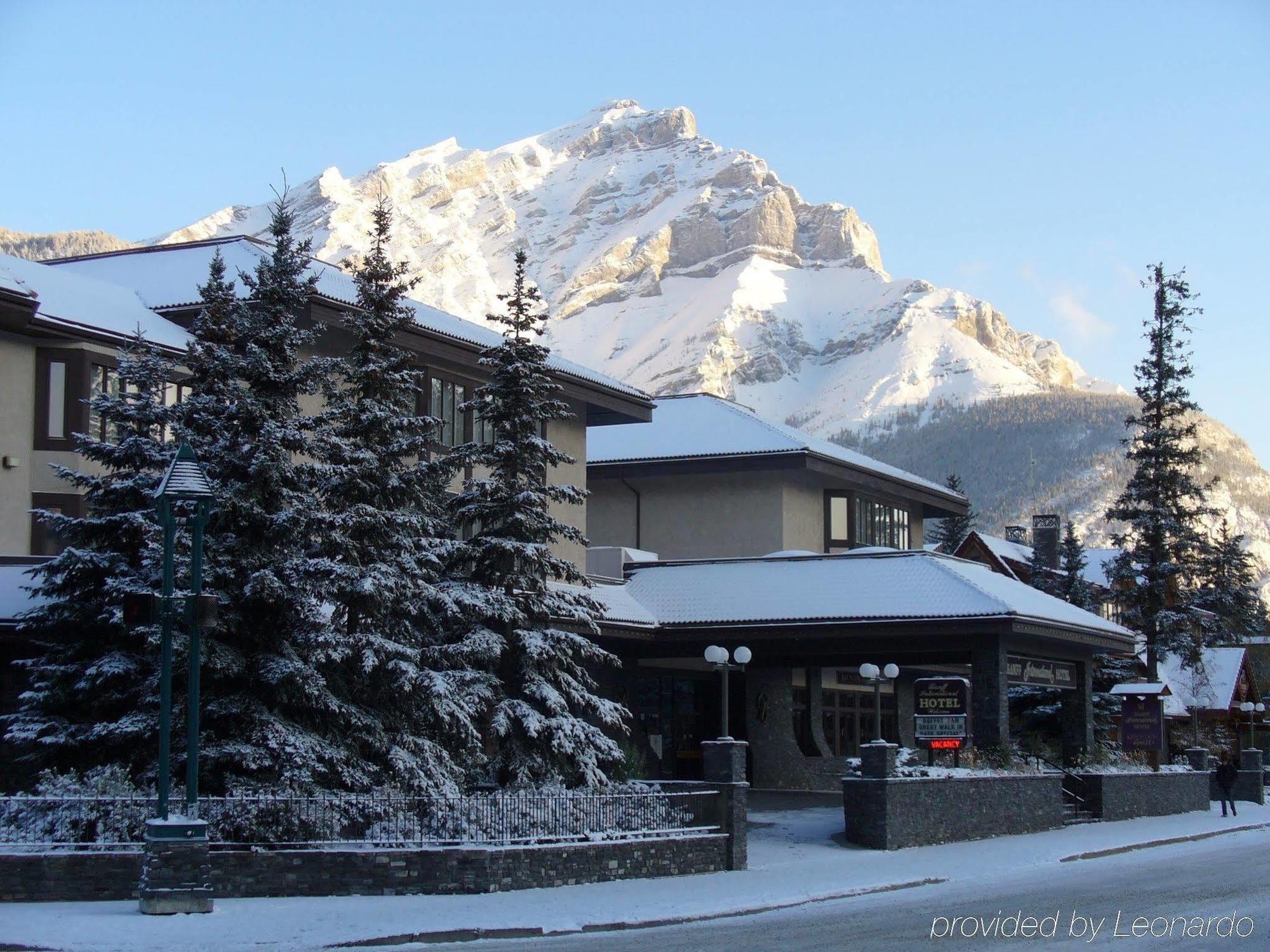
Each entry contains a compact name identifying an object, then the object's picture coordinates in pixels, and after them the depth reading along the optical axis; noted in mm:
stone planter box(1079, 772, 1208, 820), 35625
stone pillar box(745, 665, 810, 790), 40219
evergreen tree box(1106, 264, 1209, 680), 54031
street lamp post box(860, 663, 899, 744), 28297
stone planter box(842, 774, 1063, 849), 27469
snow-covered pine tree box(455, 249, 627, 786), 24641
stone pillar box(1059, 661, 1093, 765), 37688
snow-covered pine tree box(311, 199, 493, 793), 22078
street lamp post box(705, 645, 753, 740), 25484
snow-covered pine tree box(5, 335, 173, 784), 20812
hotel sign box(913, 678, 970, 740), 30656
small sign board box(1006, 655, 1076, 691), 33969
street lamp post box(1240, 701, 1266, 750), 51188
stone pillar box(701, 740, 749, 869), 23266
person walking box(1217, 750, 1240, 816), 38688
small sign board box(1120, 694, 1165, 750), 42125
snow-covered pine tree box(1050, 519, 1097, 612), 57000
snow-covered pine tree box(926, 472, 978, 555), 82125
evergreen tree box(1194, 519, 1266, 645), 63281
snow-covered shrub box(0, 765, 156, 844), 18250
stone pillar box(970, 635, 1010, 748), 32406
